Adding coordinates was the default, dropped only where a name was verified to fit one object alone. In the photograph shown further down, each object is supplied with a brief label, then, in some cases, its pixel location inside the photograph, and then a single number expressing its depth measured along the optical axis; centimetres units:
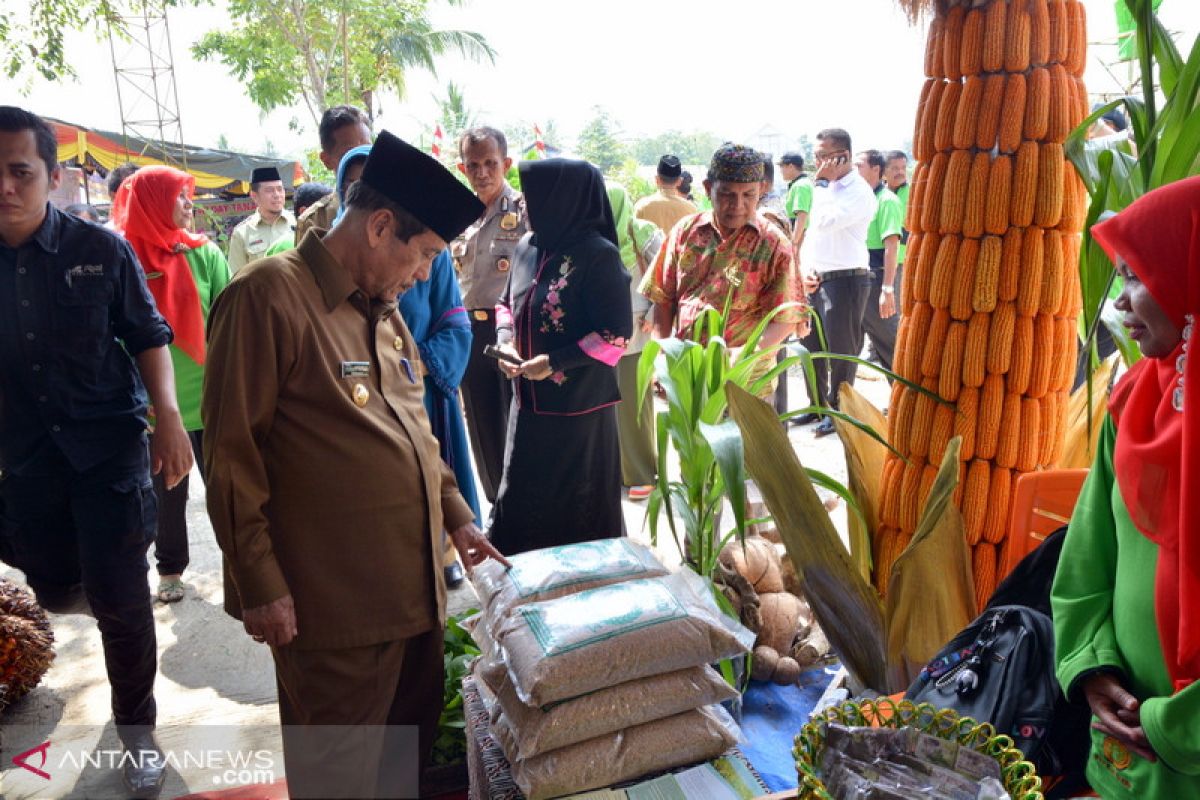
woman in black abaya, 298
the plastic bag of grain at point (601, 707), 177
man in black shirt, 217
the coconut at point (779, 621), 283
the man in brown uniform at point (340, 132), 344
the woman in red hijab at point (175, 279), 349
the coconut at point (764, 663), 275
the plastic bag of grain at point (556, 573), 201
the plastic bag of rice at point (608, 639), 175
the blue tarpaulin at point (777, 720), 236
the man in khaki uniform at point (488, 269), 367
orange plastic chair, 206
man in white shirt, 561
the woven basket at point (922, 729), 129
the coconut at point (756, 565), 293
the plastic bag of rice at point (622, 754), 176
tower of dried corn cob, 214
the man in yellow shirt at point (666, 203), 581
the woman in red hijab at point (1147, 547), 131
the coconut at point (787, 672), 275
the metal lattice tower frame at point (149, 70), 1341
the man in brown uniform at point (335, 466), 148
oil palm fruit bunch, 273
